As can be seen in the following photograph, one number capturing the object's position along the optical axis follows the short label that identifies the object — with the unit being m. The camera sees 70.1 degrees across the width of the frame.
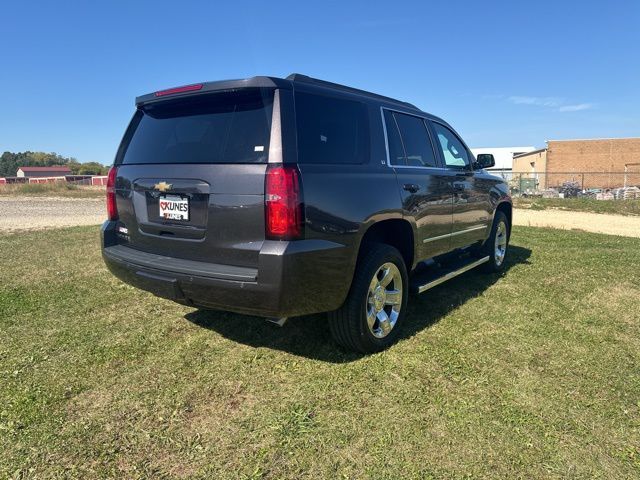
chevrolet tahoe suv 2.82
